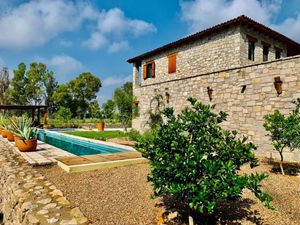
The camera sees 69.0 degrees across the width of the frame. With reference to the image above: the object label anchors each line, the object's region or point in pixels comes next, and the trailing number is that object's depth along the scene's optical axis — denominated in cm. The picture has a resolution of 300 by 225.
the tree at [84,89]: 4084
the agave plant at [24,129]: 807
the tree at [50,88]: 3926
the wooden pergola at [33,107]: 2023
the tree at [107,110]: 2667
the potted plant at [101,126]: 2070
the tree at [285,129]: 546
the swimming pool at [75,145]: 985
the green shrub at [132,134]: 1232
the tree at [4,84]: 3609
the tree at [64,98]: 3828
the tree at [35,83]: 3706
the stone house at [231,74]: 776
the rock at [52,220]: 291
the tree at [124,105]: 1633
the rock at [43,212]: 316
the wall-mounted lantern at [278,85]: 743
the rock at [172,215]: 328
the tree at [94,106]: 3675
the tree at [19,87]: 3597
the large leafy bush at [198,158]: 242
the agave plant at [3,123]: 1239
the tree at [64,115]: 2658
